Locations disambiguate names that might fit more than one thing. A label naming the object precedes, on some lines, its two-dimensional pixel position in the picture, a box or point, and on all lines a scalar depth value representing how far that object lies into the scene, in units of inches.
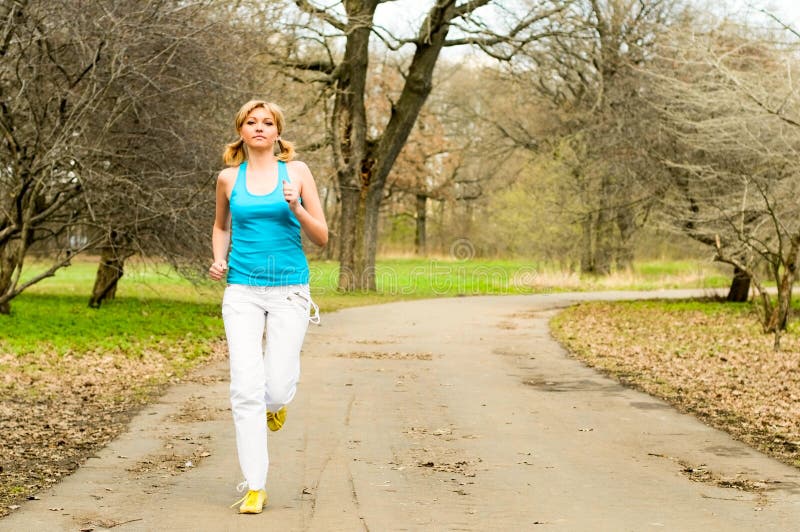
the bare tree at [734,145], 730.8
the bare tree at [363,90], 1165.1
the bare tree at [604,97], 1068.5
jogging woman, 233.3
